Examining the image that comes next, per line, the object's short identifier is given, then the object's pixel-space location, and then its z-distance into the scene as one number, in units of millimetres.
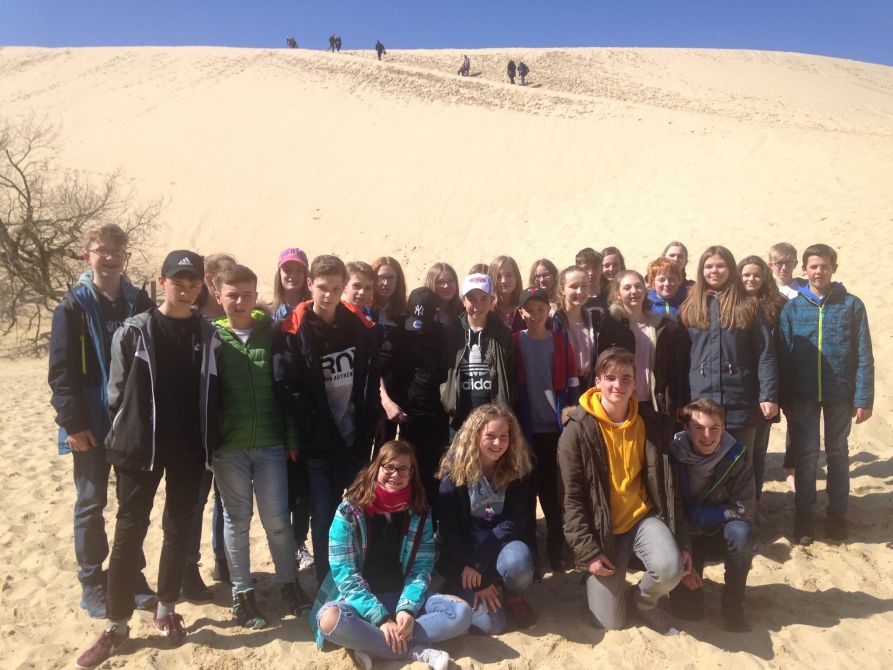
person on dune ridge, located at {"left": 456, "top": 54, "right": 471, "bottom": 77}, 30297
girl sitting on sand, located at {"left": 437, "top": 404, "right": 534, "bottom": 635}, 3234
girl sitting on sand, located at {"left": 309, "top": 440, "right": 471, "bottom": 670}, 2908
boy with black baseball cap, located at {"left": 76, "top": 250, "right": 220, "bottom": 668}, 2895
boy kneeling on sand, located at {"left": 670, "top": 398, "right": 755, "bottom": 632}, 3258
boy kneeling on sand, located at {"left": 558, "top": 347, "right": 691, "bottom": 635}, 3168
